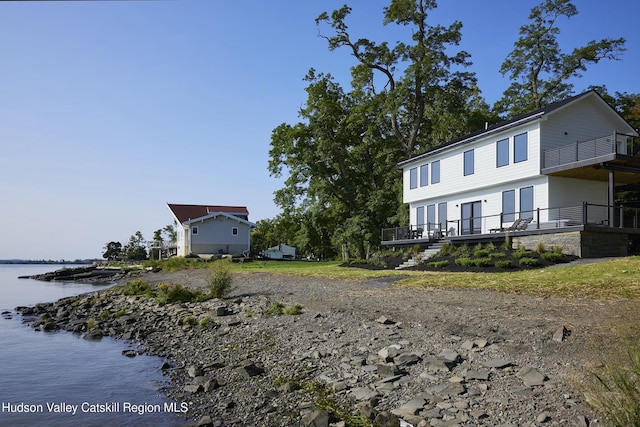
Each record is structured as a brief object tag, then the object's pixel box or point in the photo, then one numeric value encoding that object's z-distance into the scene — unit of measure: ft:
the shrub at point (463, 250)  78.45
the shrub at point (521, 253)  68.08
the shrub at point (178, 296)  60.18
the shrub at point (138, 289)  75.35
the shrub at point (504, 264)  65.21
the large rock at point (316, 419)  20.24
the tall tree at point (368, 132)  126.21
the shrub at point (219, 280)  58.75
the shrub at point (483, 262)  68.39
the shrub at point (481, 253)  73.26
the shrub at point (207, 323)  43.14
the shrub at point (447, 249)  83.96
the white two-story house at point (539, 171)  75.25
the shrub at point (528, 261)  64.08
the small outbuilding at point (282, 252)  228.43
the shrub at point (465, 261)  70.28
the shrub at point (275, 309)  43.93
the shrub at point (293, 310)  42.65
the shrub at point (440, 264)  74.15
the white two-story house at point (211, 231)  175.01
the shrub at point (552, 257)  64.64
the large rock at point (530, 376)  20.83
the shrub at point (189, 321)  45.98
